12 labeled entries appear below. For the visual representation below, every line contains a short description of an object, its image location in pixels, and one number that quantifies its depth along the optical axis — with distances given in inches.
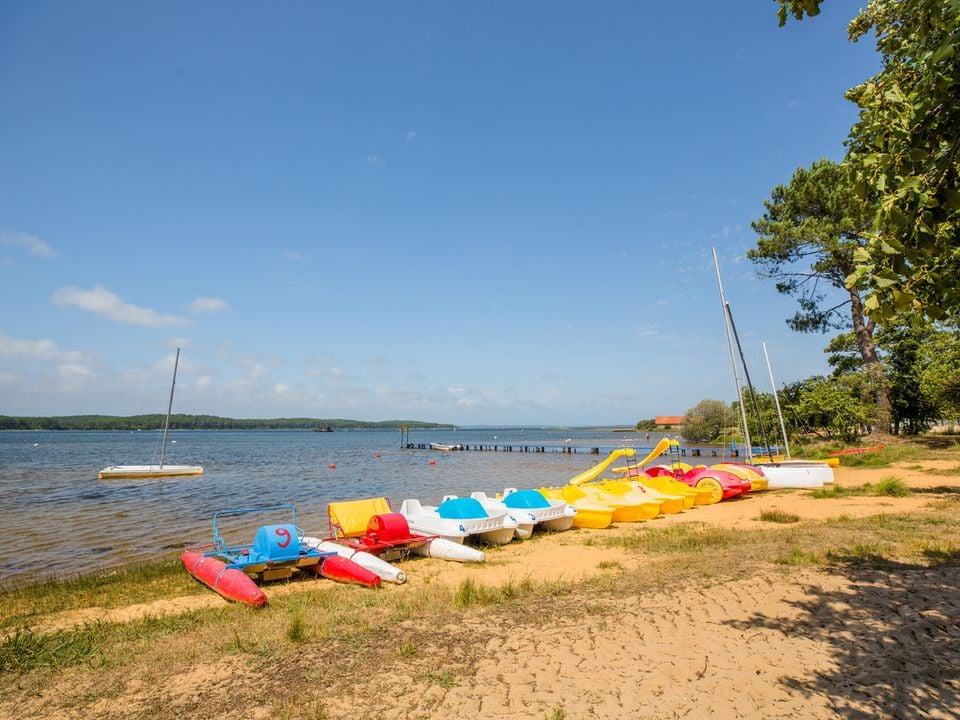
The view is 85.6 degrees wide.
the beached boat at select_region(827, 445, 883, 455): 1110.1
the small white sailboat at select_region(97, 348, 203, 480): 1433.3
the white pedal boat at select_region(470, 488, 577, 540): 578.6
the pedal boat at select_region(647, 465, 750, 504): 769.6
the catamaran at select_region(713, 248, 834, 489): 808.9
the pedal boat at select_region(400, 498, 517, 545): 520.4
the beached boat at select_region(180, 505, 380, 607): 401.4
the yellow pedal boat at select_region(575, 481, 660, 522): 645.3
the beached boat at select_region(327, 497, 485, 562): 479.8
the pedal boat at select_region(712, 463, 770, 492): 816.9
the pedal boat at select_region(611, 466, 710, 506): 719.1
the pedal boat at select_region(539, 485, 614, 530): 616.1
